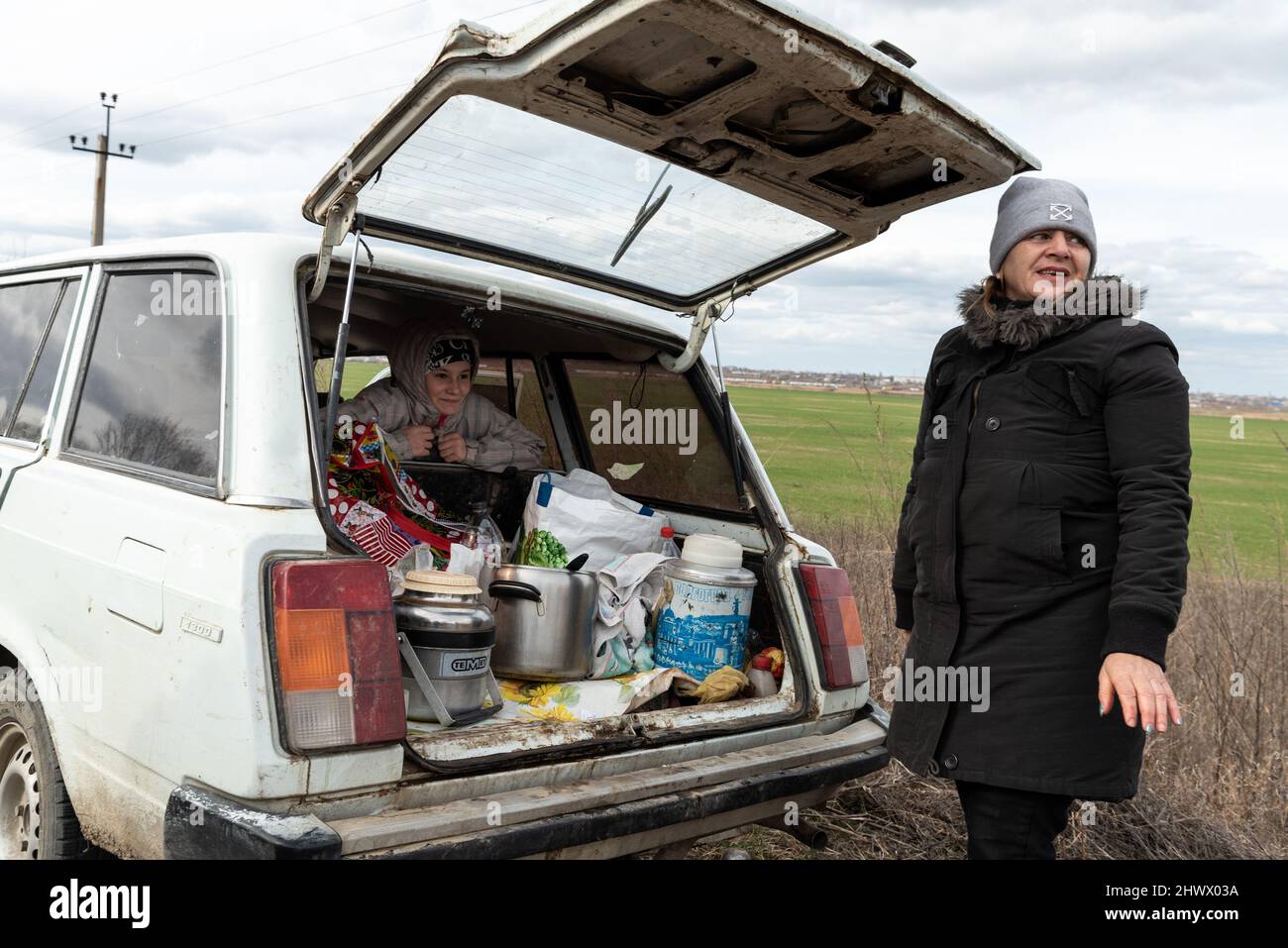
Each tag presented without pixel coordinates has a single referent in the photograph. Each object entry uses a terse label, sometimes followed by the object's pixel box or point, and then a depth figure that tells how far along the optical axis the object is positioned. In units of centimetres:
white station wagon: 204
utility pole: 2662
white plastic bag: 356
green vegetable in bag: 349
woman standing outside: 201
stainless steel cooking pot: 297
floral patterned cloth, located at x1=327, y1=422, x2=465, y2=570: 323
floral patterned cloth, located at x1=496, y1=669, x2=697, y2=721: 285
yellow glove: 298
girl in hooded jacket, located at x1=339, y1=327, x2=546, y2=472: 403
